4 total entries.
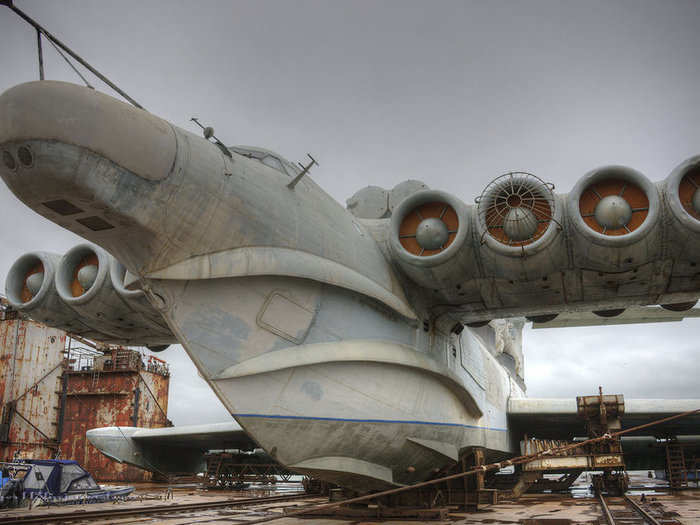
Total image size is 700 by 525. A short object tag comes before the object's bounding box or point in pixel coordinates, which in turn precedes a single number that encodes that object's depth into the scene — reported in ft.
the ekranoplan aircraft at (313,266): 22.40
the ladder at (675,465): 59.82
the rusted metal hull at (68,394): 69.77
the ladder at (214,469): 66.18
